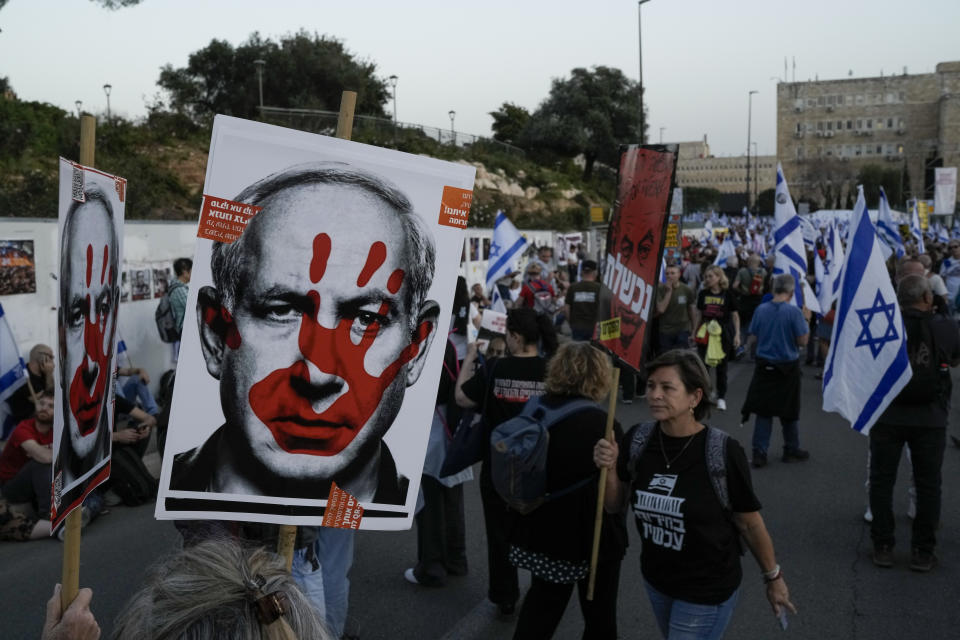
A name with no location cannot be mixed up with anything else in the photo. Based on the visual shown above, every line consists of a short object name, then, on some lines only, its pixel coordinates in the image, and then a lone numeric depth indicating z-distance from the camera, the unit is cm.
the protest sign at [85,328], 218
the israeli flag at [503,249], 1266
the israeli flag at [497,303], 1057
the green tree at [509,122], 5650
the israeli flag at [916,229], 2254
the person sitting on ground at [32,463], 605
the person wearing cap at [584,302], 1063
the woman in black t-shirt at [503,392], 427
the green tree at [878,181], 9075
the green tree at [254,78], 3547
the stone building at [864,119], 10919
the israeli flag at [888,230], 1703
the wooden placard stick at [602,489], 334
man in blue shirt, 762
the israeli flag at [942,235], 3187
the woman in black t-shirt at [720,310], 1052
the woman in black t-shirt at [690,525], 311
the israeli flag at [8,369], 634
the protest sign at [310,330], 226
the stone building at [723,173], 15076
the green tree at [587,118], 4969
